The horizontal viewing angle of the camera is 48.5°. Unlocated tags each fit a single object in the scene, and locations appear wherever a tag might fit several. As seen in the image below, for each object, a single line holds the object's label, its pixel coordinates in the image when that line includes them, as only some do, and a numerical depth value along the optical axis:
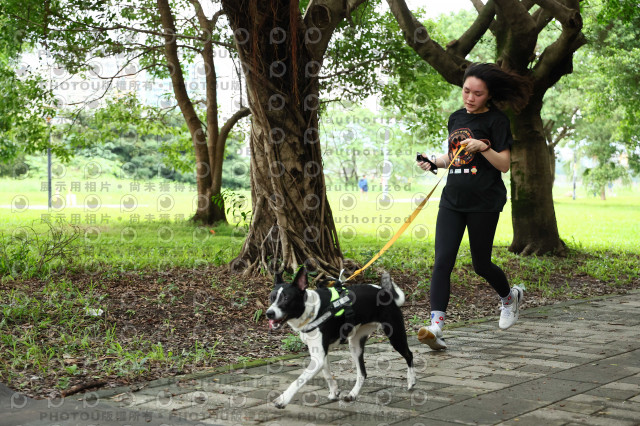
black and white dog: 3.79
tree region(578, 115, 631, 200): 45.00
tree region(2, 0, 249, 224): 15.26
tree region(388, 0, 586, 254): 11.83
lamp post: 28.74
